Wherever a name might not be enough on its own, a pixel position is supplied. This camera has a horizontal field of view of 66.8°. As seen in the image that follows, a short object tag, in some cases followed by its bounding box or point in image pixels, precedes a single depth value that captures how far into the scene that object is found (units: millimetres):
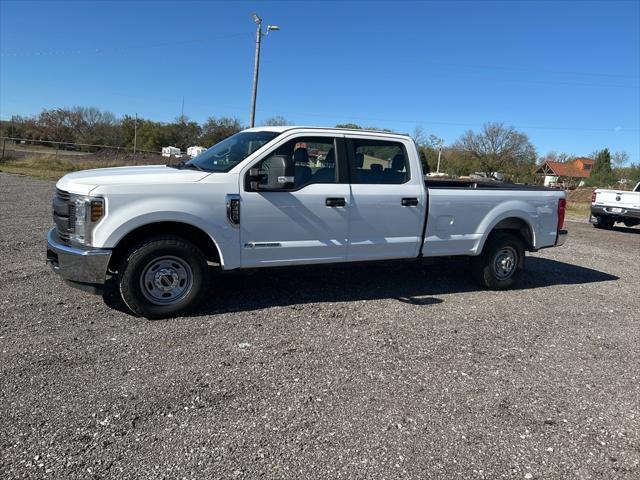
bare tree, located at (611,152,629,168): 87125
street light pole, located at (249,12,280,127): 22891
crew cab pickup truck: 4457
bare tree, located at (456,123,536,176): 78375
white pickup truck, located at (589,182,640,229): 16125
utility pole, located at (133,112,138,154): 54431
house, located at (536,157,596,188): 96438
